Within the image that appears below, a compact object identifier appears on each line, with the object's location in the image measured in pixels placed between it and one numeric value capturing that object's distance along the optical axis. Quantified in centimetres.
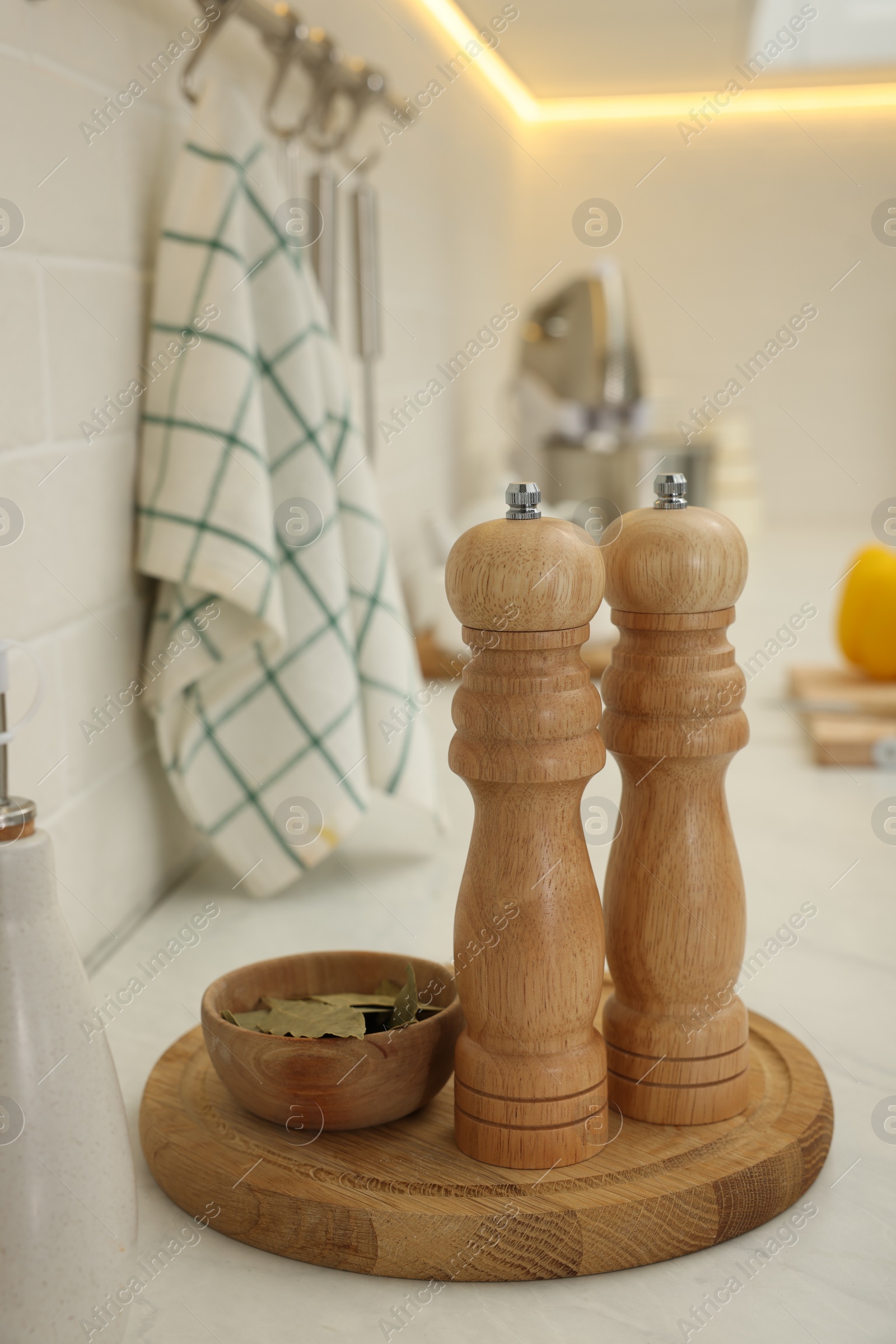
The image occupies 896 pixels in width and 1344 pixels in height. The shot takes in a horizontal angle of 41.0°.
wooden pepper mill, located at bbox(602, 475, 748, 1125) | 43
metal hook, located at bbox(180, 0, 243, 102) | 73
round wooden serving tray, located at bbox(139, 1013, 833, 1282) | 40
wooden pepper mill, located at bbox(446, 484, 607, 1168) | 39
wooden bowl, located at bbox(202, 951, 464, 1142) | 42
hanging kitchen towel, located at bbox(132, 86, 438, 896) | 69
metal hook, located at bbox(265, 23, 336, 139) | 88
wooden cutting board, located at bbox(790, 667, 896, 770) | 104
